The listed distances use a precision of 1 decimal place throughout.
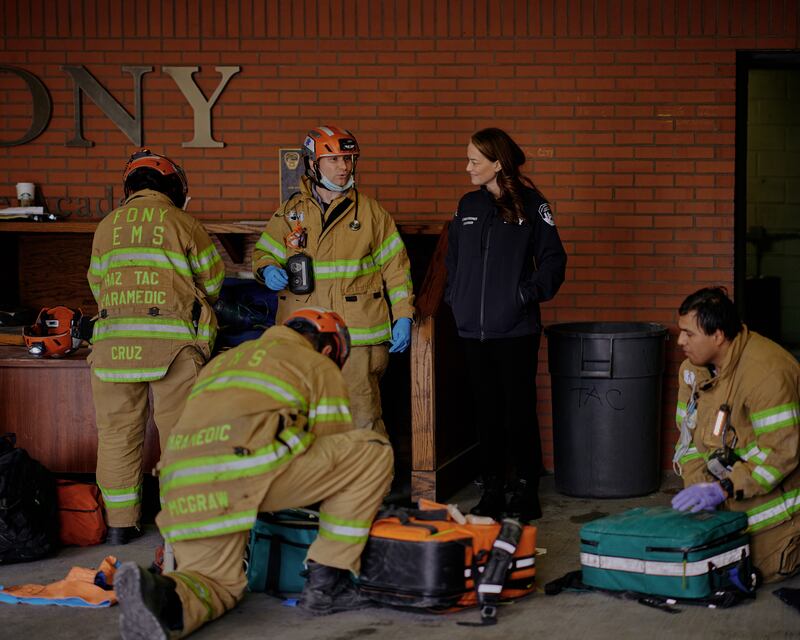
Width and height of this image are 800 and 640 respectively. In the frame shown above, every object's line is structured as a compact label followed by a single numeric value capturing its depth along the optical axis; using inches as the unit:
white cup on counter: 271.9
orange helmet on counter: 236.5
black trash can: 247.3
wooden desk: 238.4
